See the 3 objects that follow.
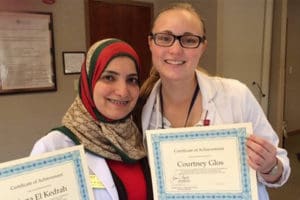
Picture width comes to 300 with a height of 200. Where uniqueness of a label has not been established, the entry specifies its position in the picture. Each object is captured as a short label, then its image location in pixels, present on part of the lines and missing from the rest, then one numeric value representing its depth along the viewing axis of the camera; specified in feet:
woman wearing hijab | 3.75
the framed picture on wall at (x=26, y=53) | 9.89
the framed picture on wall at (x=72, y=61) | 11.08
